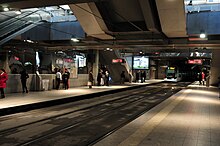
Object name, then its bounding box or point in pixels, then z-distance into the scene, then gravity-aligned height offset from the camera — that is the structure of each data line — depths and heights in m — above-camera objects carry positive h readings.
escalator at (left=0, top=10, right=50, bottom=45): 20.77 +4.33
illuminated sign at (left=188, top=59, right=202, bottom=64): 38.88 +2.05
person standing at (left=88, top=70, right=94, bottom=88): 23.90 -0.55
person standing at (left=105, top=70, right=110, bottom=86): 28.60 -0.48
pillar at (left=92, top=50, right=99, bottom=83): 31.75 +1.09
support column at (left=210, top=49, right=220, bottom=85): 30.75 +0.96
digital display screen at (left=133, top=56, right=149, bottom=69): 43.85 +2.08
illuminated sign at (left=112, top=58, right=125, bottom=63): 33.44 +1.81
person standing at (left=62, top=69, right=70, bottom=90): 21.22 -0.30
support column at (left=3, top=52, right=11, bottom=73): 29.21 +0.93
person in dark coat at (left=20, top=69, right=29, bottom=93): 16.61 -0.29
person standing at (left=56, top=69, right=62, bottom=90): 20.42 -0.34
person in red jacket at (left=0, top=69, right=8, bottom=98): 13.71 -0.30
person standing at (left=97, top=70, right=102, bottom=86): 27.80 -0.42
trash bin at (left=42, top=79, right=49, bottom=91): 19.28 -0.78
